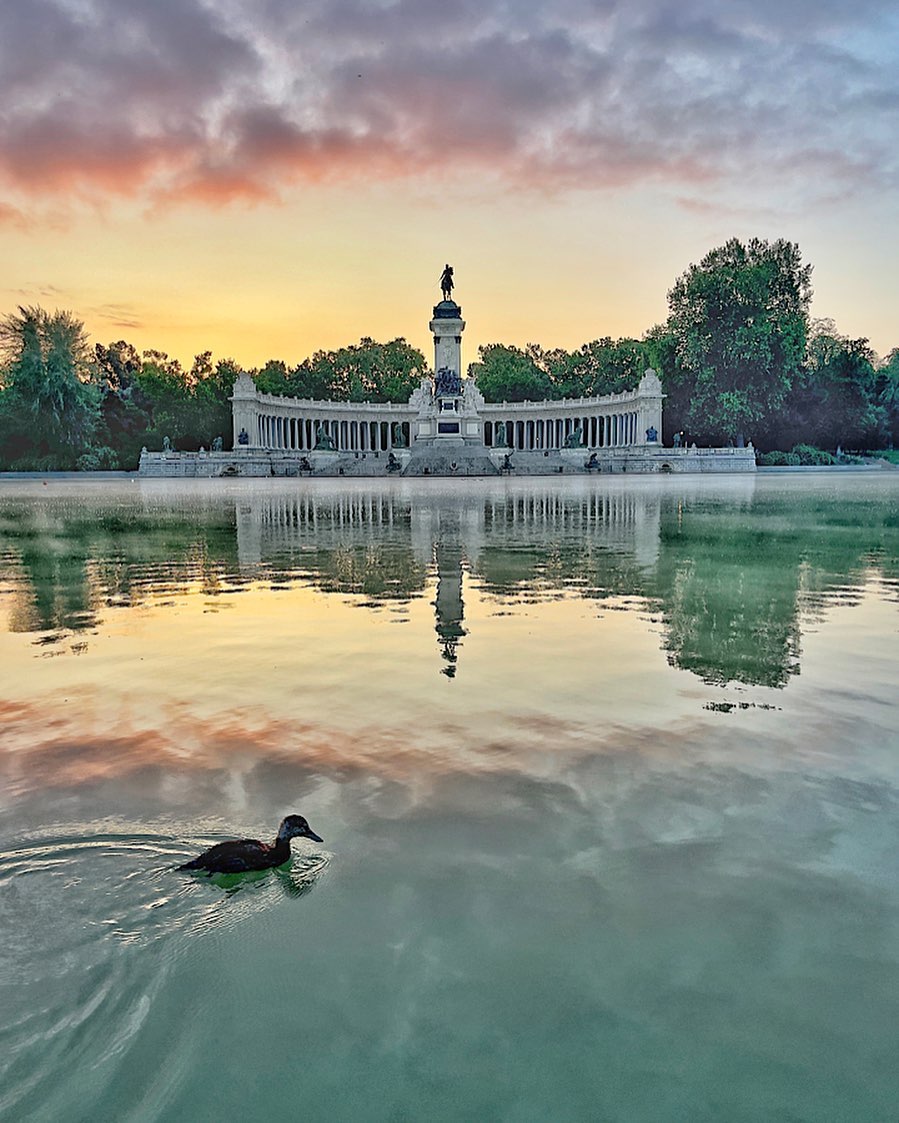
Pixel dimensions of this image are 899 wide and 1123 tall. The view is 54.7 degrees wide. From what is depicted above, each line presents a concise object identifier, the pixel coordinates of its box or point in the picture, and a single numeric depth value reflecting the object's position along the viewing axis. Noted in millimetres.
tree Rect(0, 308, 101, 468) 77938
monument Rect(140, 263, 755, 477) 72125
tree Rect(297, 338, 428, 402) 109625
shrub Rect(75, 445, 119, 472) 79938
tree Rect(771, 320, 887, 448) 86438
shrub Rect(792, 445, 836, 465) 81312
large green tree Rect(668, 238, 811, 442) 77188
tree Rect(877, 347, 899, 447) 92250
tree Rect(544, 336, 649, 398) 100688
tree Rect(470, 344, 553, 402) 107750
